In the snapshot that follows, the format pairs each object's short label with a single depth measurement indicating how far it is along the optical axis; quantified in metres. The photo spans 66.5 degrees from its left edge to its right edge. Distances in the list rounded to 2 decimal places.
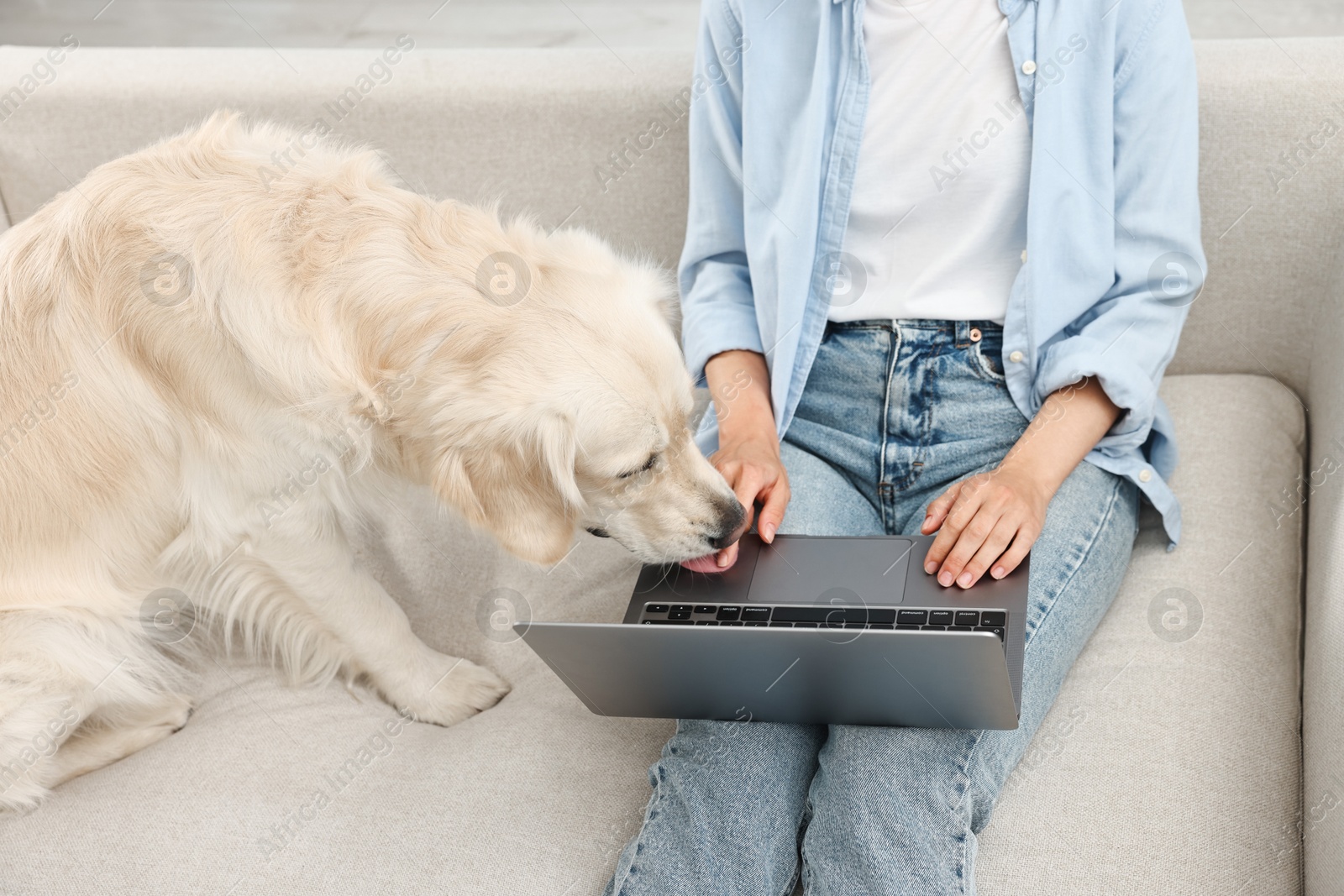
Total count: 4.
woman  1.17
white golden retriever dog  1.11
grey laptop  0.96
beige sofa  1.12
